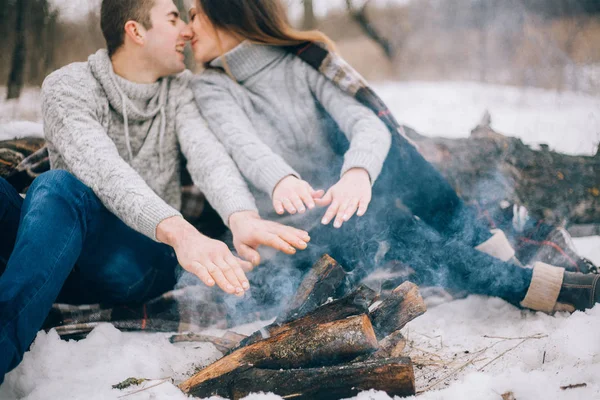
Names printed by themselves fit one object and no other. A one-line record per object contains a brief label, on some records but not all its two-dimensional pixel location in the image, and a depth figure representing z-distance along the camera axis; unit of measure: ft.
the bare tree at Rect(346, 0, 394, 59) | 26.94
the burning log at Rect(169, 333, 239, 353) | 6.10
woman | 6.52
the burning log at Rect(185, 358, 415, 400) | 4.48
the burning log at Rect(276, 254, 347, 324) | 5.72
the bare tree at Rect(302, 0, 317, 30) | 24.03
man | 5.04
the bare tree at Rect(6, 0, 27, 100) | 12.09
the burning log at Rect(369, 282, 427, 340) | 5.26
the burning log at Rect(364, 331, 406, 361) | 5.55
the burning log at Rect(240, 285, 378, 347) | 5.21
